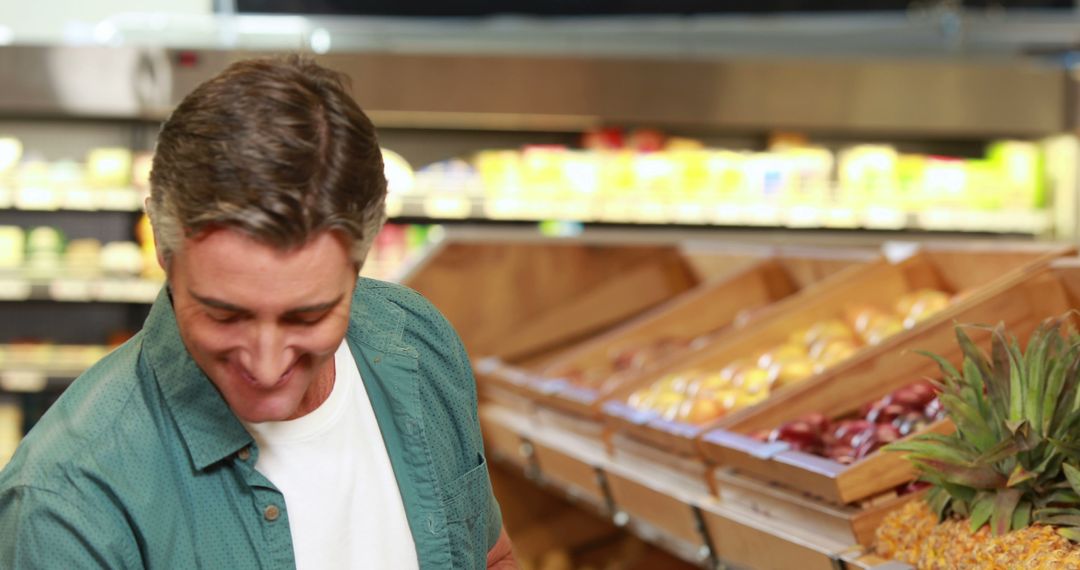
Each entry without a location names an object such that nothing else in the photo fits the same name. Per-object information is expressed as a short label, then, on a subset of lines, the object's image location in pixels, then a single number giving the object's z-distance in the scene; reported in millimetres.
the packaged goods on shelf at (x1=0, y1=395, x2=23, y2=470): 6348
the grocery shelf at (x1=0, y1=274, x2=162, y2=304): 6172
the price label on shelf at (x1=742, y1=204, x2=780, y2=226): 6570
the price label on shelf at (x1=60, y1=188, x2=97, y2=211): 6223
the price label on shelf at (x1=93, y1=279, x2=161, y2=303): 6188
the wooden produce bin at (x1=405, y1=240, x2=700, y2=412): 4516
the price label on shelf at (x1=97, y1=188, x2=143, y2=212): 6219
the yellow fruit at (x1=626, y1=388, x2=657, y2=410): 3256
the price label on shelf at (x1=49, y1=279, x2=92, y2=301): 6164
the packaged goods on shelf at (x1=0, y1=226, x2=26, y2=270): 6223
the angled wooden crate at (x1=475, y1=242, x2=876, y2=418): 3809
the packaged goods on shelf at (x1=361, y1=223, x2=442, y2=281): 6406
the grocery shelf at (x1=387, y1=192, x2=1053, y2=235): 6477
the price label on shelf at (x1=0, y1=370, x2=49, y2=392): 6234
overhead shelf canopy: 6211
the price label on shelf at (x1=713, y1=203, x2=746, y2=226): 6527
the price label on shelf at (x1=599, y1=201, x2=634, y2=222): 6535
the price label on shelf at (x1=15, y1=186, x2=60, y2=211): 6172
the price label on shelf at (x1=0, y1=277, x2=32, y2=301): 6180
